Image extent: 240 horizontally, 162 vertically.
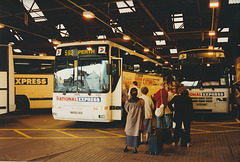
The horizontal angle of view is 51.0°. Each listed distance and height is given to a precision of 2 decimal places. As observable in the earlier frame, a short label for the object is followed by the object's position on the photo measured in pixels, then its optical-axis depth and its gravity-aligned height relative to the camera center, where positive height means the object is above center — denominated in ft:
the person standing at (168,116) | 29.40 -3.81
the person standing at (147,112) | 24.50 -2.73
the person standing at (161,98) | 26.96 -1.51
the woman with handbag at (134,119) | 21.21 -2.96
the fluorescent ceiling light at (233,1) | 53.15 +17.32
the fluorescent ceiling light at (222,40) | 81.41 +14.09
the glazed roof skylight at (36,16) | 62.34 +18.47
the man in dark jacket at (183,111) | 23.67 -2.58
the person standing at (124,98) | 35.65 -1.93
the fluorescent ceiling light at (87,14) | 38.52 +10.85
